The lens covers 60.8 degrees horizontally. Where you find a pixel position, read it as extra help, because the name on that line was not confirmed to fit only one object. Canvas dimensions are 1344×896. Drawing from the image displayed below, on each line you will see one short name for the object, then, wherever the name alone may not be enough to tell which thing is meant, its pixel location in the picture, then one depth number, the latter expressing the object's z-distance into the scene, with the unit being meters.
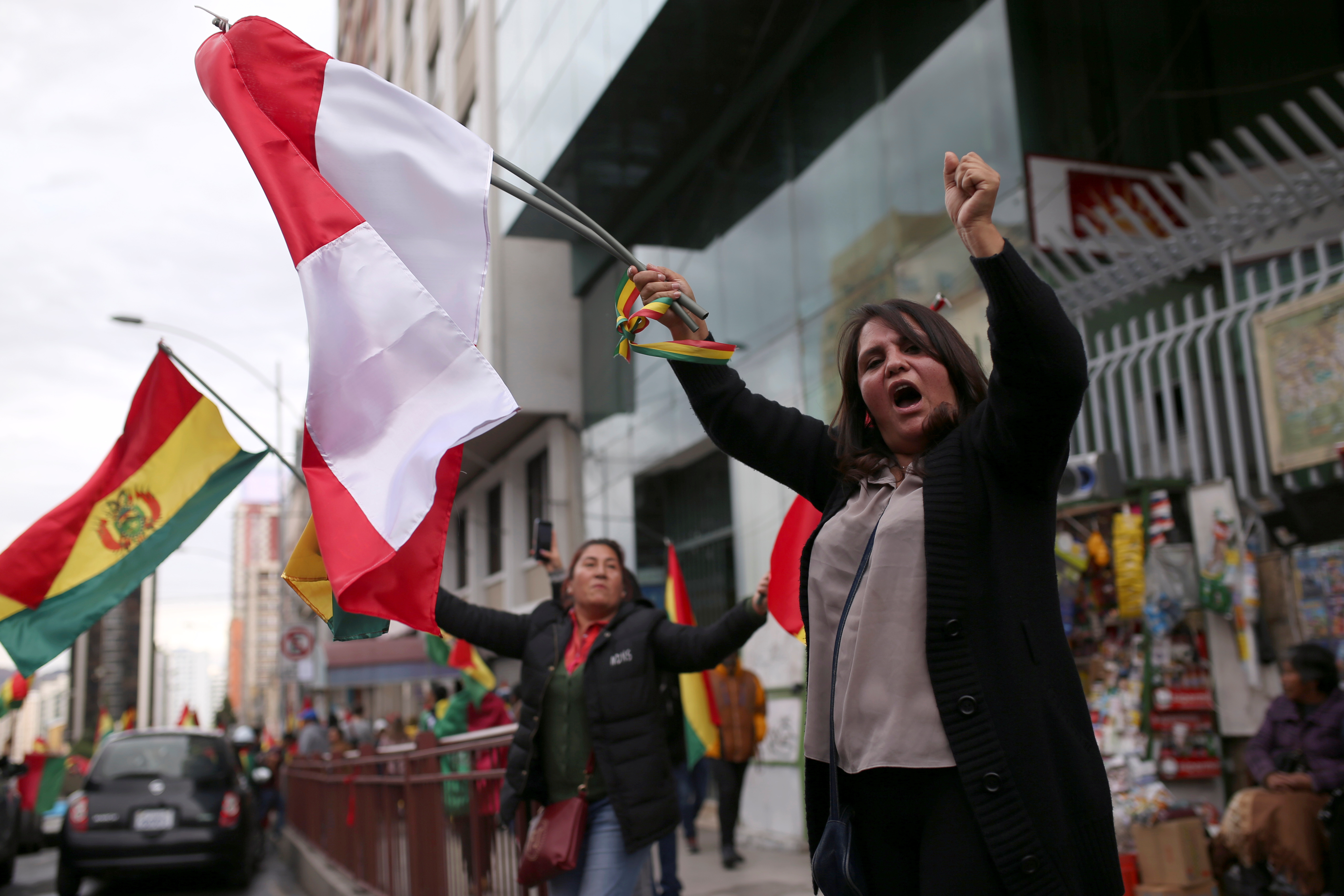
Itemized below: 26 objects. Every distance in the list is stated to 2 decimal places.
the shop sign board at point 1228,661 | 6.92
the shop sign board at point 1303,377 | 6.46
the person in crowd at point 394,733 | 14.84
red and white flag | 2.56
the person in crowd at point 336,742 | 12.80
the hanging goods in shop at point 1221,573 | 6.90
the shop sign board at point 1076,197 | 8.69
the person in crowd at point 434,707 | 13.52
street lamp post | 20.11
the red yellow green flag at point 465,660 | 10.09
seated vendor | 5.77
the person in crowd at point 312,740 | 15.43
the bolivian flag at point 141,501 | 5.56
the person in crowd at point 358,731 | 16.86
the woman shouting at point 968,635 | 1.83
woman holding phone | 4.07
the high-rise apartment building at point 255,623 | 104.88
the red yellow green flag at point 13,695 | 12.83
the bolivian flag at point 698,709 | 7.59
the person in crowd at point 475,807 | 5.11
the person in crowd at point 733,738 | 9.25
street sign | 20.67
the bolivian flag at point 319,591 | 2.86
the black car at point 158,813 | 9.89
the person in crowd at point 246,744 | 16.53
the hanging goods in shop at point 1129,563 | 7.09
